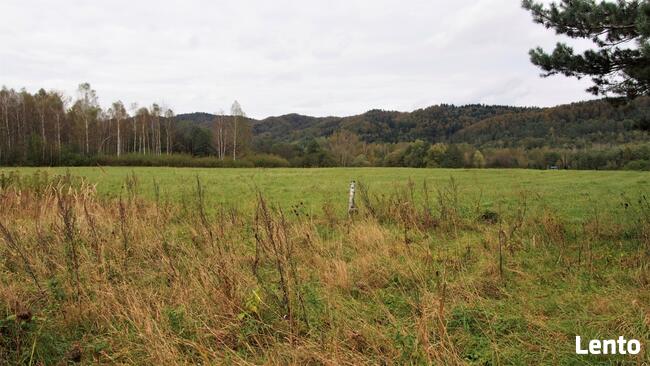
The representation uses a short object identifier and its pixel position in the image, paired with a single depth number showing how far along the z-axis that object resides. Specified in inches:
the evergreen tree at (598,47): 272.4
